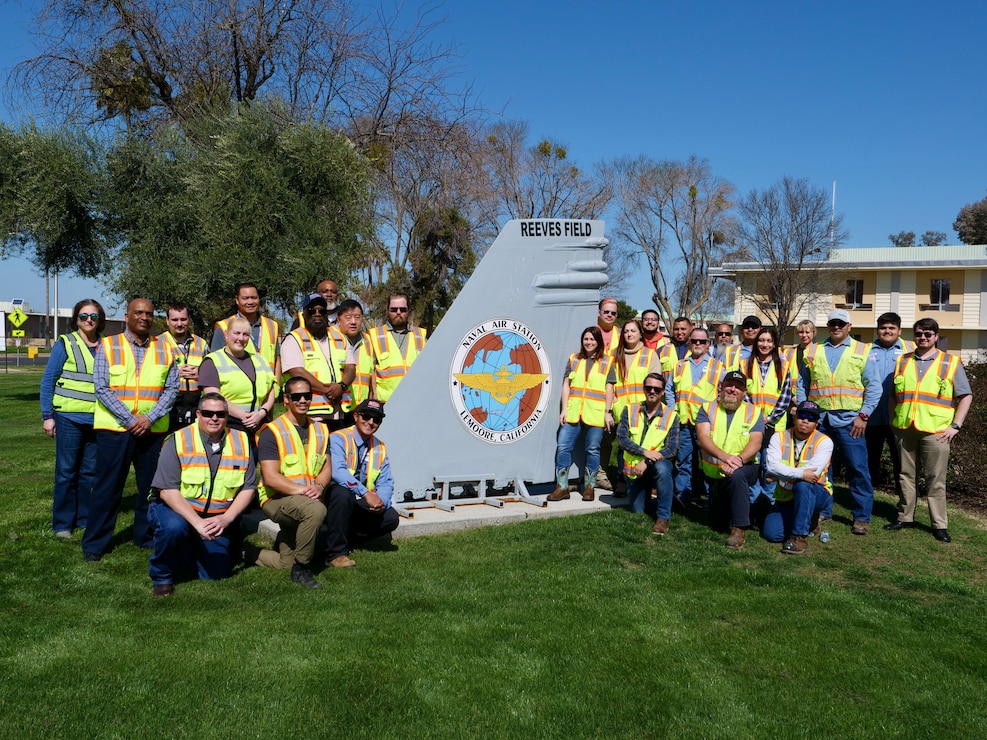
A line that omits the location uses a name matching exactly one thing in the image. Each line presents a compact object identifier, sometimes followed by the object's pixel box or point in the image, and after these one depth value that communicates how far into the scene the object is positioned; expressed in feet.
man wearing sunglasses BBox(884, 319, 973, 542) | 22.97
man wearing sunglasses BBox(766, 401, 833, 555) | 21.49
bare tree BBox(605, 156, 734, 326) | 132.77
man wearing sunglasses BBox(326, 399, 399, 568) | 19.16
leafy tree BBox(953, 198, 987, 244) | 173.68
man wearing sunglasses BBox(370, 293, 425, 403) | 23.47
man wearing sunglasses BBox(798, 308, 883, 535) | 23.93
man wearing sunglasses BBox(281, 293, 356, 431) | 21.45
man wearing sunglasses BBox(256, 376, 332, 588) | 18.12
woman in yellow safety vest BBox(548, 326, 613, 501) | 25.07
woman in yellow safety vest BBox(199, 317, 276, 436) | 20.17
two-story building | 121.70
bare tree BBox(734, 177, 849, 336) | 118.42
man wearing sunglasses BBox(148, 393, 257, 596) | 17.01
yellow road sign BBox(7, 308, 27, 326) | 114.47
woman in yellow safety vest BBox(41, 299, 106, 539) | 20.35
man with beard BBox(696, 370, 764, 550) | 21.88
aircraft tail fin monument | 23.30
